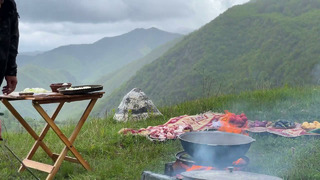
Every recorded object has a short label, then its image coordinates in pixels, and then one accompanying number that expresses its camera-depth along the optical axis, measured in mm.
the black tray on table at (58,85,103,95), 4227
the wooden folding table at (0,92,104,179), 4121
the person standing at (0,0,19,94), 2984
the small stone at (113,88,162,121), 7559
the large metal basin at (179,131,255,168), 3072
